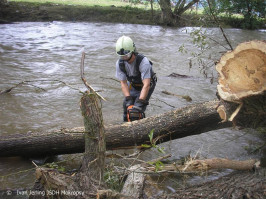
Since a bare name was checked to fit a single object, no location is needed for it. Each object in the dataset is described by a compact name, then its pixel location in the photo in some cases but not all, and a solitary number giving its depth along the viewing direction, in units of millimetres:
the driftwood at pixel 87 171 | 2750
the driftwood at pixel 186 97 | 7266
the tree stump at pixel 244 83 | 3012
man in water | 4758
